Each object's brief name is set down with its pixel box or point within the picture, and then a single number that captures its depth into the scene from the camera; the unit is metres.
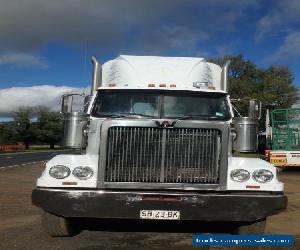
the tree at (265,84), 30.54
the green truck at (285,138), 12.08
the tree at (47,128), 66.53
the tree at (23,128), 66.53
